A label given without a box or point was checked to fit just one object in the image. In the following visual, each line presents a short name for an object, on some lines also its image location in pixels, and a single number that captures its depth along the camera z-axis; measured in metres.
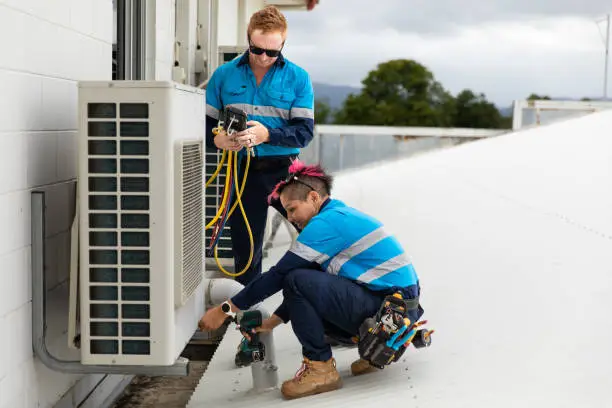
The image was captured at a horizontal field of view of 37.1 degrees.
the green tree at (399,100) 53.38
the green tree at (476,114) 57.41
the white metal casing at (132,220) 3.09
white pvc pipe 3.98
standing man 4.12
